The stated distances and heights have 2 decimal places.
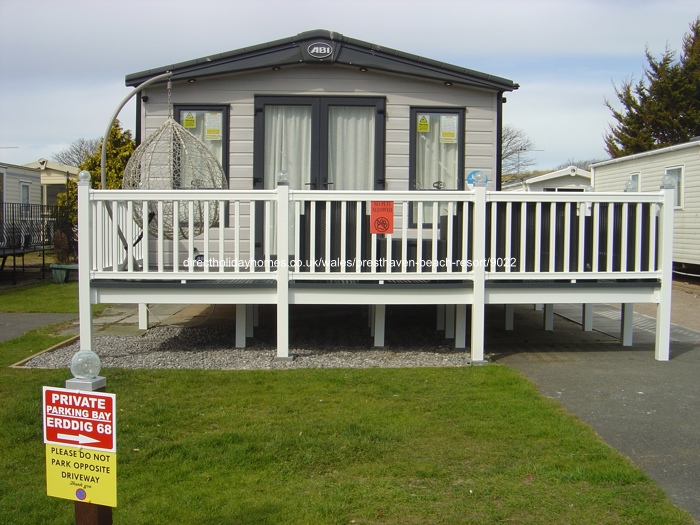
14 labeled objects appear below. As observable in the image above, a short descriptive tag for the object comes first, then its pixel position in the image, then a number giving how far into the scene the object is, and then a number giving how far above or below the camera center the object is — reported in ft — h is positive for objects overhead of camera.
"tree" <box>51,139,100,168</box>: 178.70 +17.73
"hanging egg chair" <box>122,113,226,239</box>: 26.43 +2.09
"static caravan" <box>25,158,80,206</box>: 101.96 +6.63
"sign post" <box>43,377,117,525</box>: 8.73 -2.70
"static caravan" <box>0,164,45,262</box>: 55.31 +0.53
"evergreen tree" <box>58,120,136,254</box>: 59.11 +4.81
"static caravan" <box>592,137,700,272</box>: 53.06 +3.66
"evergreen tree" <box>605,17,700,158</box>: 93.56 +16.39
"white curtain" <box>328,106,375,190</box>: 29.81 +3.63
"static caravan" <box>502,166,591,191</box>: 93.04 +6.24
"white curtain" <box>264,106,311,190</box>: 29.76 +3.56
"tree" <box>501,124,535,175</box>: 153.38 +16.30
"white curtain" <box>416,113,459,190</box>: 30.01 +3.05
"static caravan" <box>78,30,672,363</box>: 22.88 +0.66
